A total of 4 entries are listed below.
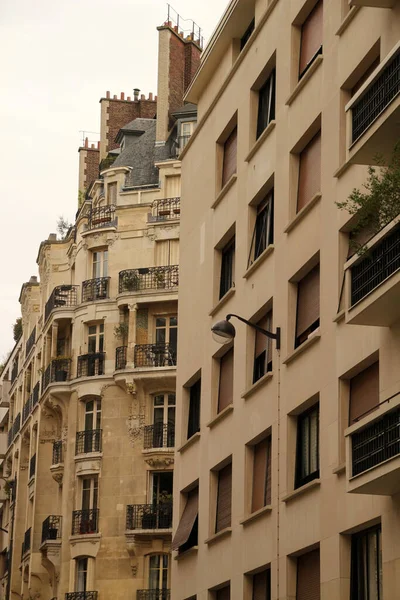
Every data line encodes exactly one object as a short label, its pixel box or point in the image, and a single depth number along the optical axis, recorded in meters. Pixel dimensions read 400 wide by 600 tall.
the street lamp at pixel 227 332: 25.94
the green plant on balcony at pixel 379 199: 19.55
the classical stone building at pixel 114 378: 50.97
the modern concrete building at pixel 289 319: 20.94
